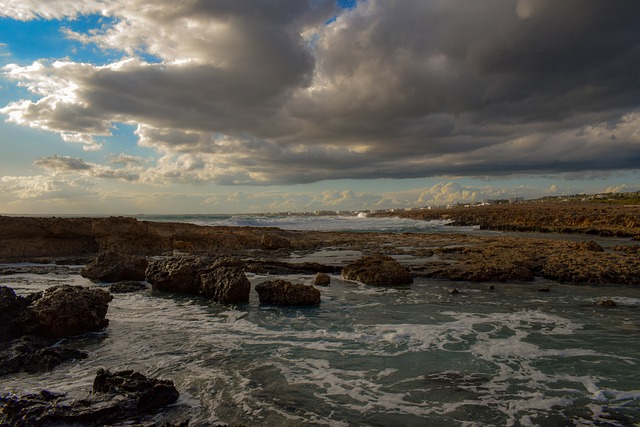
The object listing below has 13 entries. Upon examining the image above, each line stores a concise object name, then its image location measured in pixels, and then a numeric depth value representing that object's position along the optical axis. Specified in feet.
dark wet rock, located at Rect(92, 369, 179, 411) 21.09
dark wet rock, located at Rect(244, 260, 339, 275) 68.74
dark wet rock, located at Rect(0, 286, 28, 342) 32.60
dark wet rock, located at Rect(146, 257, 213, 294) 54.24
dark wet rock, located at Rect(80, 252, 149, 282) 61.82
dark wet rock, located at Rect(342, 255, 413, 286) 58.95
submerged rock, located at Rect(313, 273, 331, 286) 58.03
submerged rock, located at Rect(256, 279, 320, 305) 45.96
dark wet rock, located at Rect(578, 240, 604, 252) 81.56
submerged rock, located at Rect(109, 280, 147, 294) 55.01
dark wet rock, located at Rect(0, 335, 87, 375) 26.55
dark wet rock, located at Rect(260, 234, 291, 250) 107.76
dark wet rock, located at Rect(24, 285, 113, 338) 33.55
